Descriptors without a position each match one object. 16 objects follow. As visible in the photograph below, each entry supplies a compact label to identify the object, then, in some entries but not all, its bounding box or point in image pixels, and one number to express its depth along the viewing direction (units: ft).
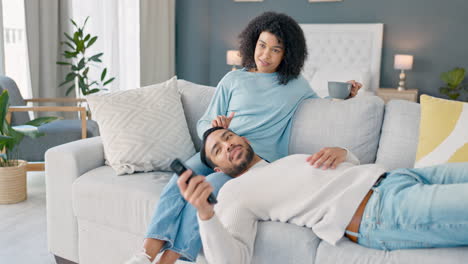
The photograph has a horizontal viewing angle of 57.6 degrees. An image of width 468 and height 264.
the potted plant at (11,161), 8.66
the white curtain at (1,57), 11.89
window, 12.29
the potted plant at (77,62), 12.69
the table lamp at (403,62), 15.61
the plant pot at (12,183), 9.04
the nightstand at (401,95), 15.66
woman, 6.58
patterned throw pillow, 6.69
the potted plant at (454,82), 15.28
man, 4.04
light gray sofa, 6.02
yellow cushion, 5.41
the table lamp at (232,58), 17.79
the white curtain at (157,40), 16.84
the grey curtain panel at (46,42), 12.67
